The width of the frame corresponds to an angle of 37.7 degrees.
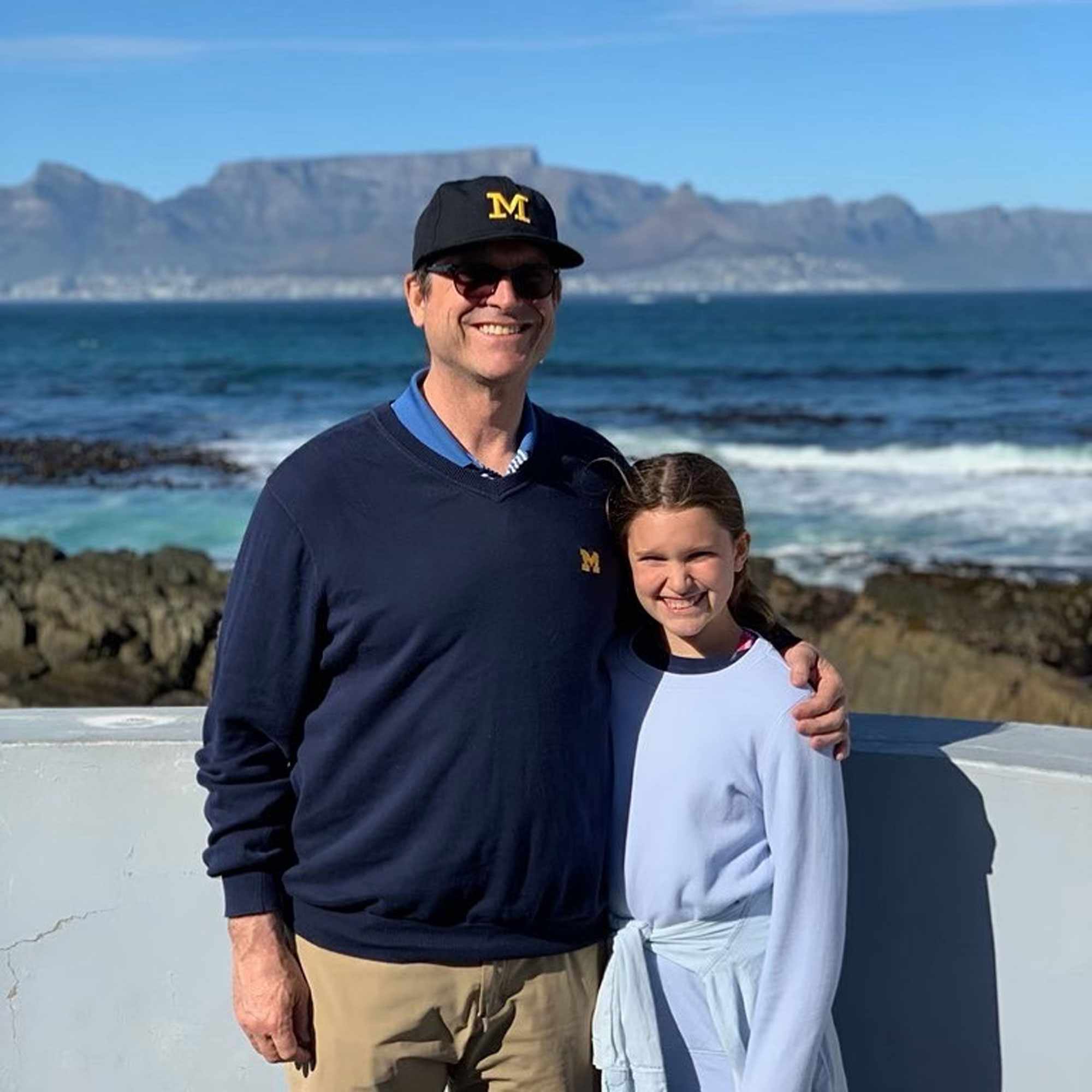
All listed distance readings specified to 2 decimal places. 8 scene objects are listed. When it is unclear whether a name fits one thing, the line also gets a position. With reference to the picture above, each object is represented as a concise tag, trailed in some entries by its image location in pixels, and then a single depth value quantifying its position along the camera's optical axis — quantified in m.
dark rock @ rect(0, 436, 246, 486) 27.53
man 2.24
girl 2.22
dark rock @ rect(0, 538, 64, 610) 13.36
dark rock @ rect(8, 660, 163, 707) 10.62
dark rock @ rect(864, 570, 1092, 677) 13.45
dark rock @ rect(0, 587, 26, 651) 11.58
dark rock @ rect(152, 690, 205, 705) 10.46
